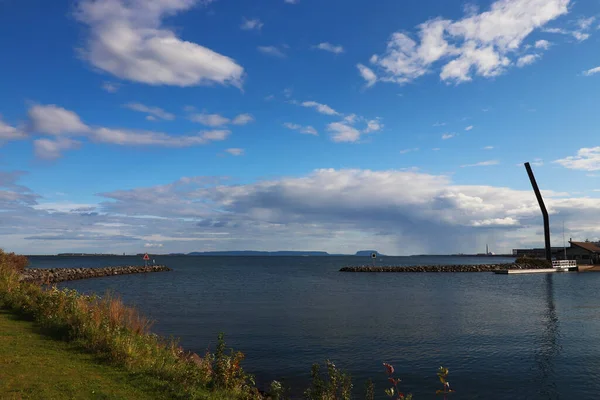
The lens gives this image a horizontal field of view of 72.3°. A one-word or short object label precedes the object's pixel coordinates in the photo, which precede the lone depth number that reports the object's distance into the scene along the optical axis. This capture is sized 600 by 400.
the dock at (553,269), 94.58
